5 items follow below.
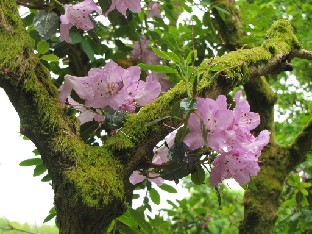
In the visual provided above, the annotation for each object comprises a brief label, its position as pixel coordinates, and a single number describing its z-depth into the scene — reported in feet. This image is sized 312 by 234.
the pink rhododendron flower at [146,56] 8.67
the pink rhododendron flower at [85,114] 4.32
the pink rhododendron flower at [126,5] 4.99
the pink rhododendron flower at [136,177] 4.15
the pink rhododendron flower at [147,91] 4.09
